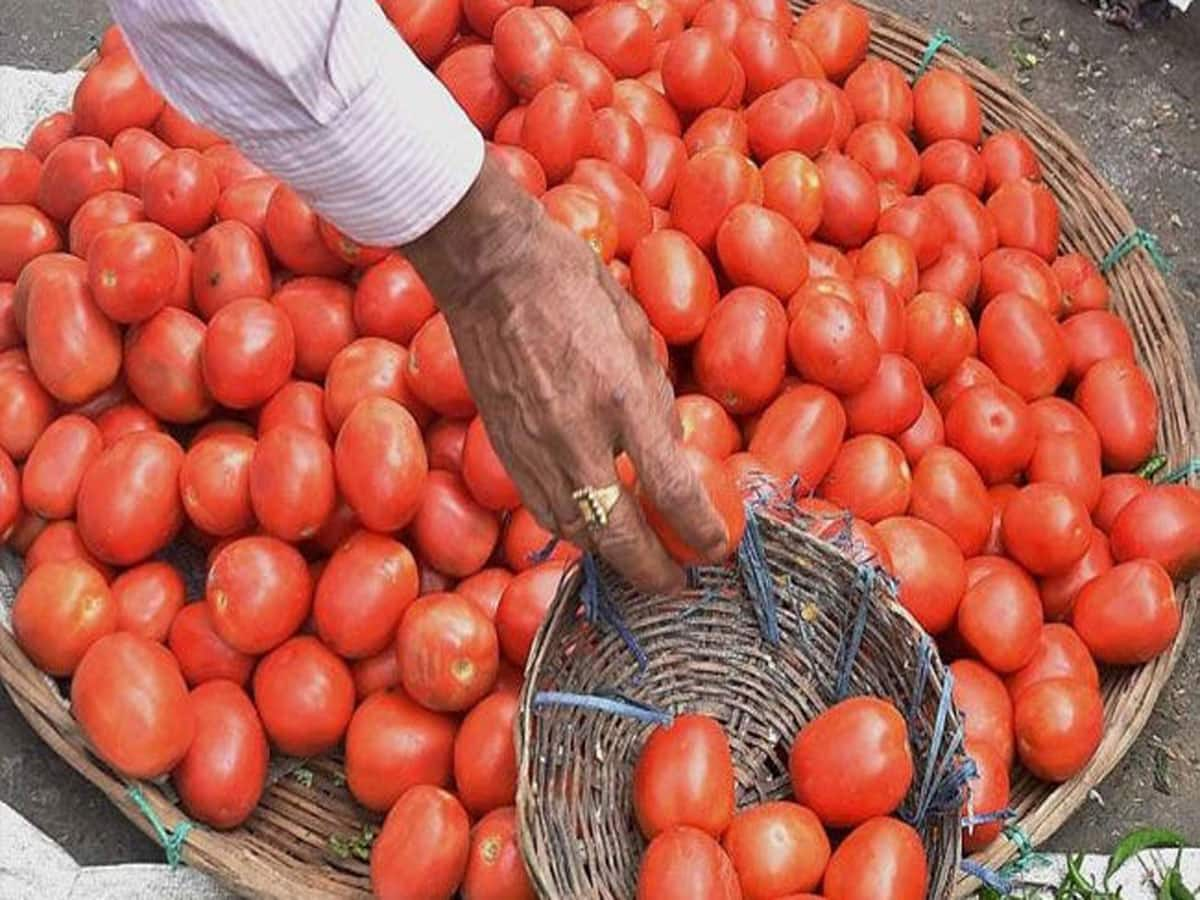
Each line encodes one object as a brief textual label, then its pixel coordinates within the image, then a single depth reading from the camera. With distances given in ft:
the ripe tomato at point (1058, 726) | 5.65
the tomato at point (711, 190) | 6.40
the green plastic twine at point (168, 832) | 5.46
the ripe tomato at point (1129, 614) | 5.94
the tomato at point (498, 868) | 5.13
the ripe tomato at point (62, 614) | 5.62
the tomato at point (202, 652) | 5.75
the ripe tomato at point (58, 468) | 5.91
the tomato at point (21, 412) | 6.08
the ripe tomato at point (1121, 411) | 6.70
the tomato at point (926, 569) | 5.78
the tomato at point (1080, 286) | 7.30
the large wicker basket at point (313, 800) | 5.48
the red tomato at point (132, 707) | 5.29
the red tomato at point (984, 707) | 5.72
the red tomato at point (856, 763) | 4.88
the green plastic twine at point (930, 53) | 8.15
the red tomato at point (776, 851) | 4.85
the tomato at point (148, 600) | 5.79
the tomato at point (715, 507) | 4.49
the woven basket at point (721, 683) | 4.91
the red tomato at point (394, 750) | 5.50
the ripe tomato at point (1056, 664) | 5.91
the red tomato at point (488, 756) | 5.32
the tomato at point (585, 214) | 5.96
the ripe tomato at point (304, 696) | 5.58
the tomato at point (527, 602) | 5.43
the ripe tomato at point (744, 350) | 6.00
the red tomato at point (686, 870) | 4.58
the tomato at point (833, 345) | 5.99
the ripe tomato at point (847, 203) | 6.90
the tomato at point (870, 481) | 6.04
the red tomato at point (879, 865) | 4.71
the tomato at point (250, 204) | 6.43
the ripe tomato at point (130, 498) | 5.70
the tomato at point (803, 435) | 5.94
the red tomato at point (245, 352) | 5.75
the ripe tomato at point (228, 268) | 6.14
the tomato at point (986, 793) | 5.36
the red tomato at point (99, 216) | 6.35
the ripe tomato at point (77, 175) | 6.56
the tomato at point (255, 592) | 5.53
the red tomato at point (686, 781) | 4.90
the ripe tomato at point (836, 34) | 7.77
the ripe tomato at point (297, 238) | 6.11
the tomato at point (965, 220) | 7.27
